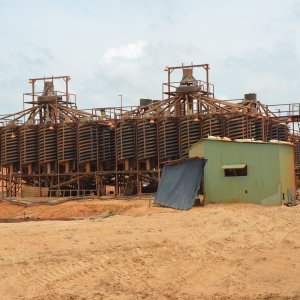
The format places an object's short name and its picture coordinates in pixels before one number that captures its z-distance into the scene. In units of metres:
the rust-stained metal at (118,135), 41.09
